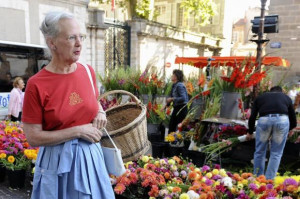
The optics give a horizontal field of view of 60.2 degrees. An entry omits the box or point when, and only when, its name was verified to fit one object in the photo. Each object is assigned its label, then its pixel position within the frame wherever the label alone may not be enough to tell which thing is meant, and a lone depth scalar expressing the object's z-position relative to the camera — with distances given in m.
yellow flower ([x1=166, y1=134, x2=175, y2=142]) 4.03
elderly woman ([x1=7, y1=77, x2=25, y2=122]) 6.00
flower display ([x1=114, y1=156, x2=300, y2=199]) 1.87
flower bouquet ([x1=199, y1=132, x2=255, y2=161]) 3.57
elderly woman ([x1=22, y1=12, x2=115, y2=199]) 1.27
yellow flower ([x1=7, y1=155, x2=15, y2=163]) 2.98
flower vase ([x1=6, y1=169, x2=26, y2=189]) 3.05
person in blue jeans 3.42
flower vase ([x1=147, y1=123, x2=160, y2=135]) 4.51
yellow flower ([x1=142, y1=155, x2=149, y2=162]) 2.68
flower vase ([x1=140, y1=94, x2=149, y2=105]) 5.05
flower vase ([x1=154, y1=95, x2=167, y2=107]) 5.12
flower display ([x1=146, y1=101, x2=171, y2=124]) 4.41
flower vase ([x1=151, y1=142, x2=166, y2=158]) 4.22
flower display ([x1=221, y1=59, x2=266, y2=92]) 3.38
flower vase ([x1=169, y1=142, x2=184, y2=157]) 4.02
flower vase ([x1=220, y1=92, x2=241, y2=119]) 3.57
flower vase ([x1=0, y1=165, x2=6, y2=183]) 3.26
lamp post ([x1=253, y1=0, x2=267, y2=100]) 4.53
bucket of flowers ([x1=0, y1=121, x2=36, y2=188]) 3.03
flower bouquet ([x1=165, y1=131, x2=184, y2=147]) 4.05
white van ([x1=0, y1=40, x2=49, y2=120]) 6.76
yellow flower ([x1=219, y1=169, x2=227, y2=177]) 2.25
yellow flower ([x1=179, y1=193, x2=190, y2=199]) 1.81
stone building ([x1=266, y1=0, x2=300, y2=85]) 12.64
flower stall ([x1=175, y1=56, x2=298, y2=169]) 3.46
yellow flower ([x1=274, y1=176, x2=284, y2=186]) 2.11
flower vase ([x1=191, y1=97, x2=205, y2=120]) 4.06
